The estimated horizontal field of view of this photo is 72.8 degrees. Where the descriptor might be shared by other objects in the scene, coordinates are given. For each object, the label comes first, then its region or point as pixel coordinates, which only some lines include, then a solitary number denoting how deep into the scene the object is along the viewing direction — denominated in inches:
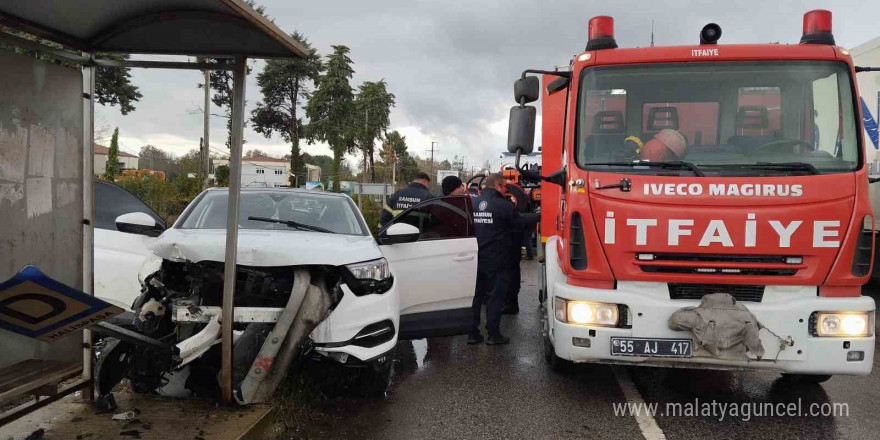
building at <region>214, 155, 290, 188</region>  3137.3
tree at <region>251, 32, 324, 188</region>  1584.6
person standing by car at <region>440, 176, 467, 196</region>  333.7
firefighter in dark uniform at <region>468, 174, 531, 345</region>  245.9
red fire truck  148.1
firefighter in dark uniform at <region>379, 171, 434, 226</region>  309.0
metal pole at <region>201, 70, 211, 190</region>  796.8
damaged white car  138.3
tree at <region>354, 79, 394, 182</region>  1612.9
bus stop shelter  120.5
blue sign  96.7
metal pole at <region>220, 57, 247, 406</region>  135.7
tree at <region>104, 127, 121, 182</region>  871.7
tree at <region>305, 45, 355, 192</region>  1461.6
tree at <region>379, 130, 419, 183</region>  2273.4
